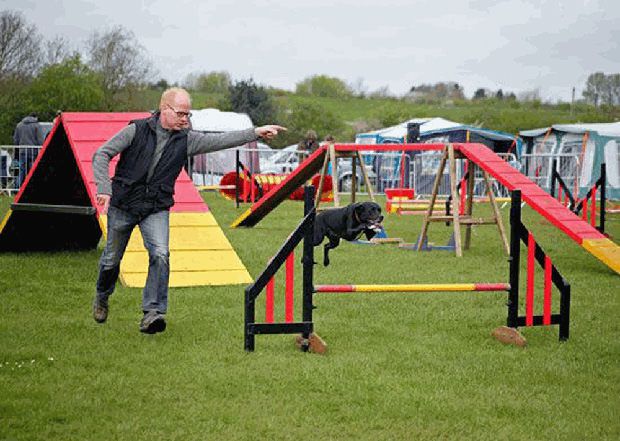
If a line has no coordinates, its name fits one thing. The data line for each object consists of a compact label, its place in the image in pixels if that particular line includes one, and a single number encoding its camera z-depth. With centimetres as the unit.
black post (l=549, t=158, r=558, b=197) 1683
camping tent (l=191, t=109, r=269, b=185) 3088
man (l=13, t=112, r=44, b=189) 2286
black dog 1093
